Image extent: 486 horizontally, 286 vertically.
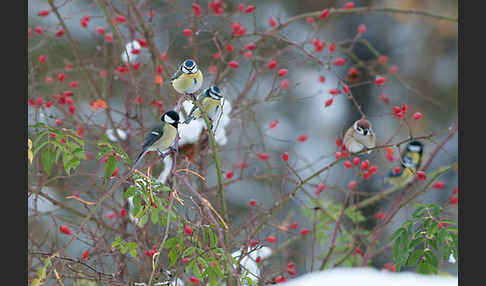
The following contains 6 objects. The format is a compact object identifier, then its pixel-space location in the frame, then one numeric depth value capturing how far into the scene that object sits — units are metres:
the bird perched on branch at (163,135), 13.89
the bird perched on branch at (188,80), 13.93
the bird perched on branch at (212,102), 14.05
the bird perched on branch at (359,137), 14.29
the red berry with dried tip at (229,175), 14.43
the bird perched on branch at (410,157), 14.70
